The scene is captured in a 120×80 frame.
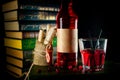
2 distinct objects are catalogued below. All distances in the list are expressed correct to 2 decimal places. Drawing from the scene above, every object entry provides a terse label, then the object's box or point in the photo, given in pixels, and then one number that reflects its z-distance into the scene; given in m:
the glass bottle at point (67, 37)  0.90
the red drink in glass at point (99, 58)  0.87
